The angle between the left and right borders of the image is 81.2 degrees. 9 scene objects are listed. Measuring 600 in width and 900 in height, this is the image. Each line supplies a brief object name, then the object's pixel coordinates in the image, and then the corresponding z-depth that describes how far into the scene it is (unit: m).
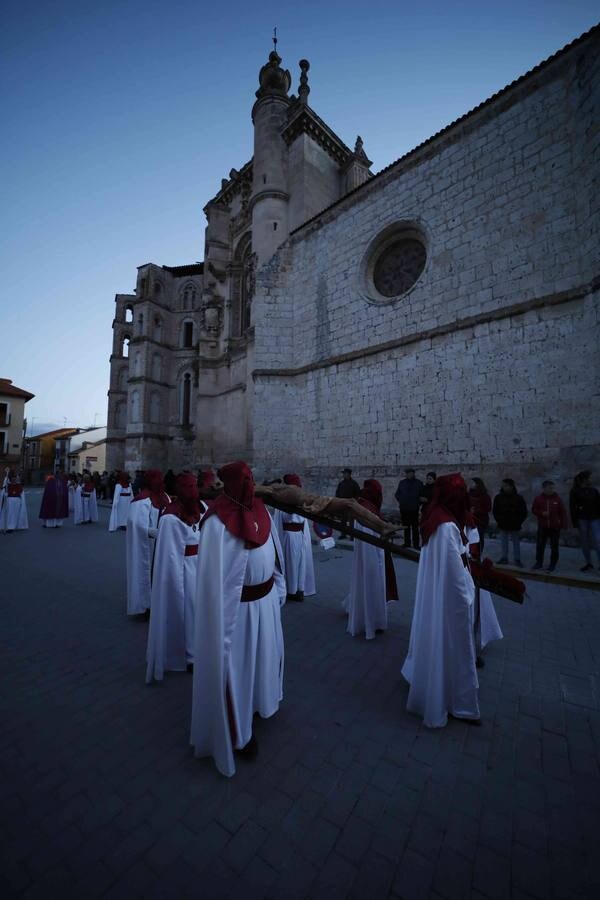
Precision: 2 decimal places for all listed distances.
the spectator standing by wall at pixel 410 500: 8.45
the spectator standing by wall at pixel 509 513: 6.62
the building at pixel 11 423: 32.47
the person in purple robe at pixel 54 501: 12.04
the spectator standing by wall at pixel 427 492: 7.85
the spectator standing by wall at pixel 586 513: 6.12
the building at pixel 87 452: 43.66
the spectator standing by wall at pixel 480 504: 6.99
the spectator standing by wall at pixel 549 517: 6.34
